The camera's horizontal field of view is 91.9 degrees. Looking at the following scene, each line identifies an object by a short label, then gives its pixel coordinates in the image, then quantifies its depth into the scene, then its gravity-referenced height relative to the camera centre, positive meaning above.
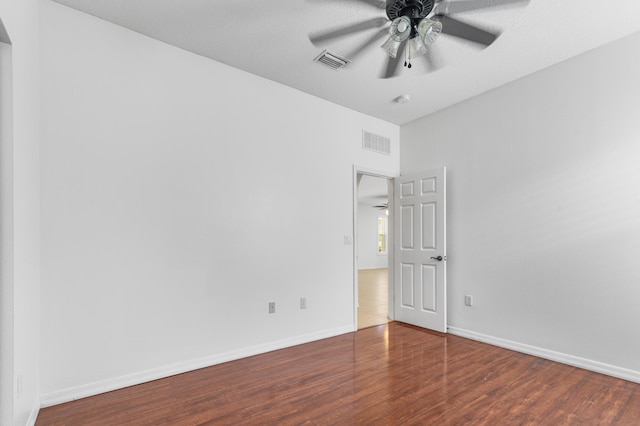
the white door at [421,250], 4.10 -0.52
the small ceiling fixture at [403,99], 3.89 +1.46
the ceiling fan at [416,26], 2.00 +1.41
